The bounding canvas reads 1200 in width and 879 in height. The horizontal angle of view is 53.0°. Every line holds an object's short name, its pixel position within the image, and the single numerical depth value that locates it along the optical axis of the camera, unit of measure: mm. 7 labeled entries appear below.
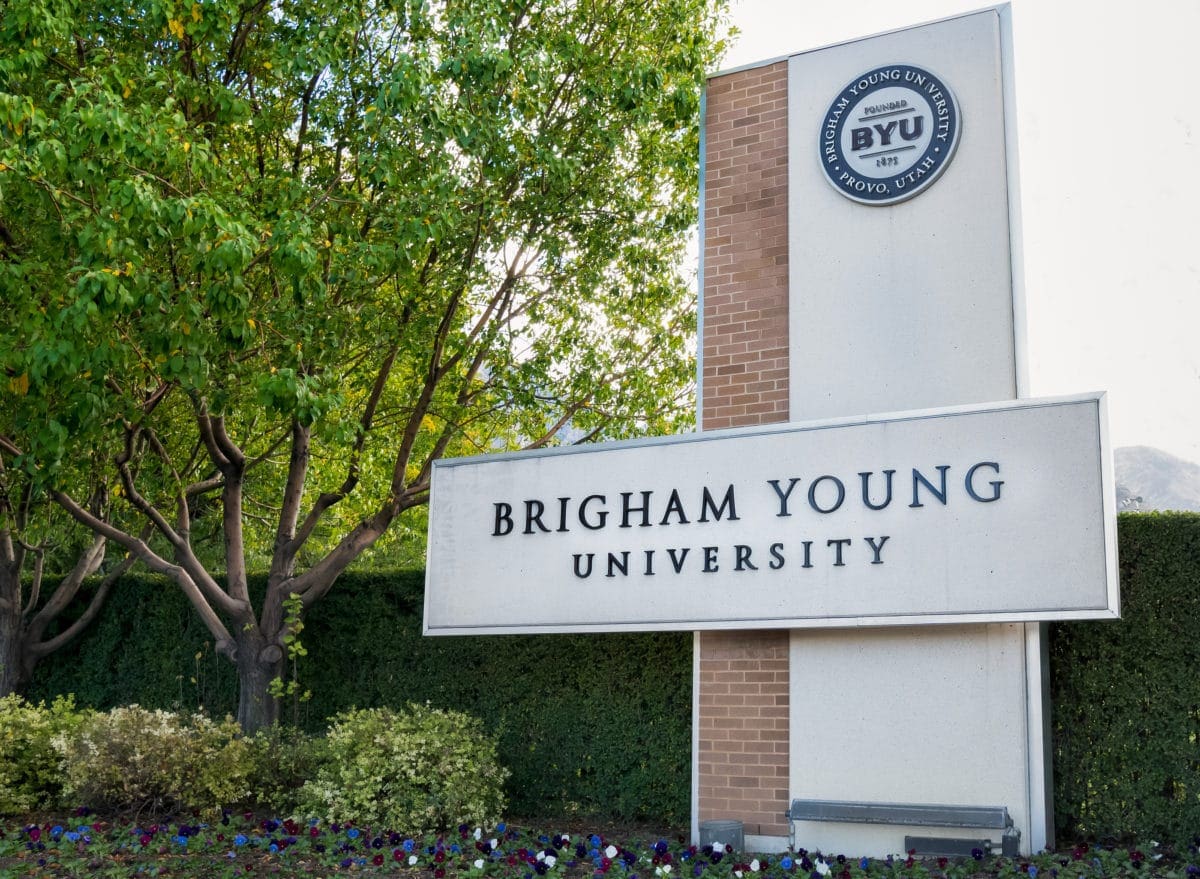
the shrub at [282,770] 9438
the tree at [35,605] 13617
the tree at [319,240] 8227
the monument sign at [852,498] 7172
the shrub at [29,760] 9570
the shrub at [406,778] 8461
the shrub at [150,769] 8898
